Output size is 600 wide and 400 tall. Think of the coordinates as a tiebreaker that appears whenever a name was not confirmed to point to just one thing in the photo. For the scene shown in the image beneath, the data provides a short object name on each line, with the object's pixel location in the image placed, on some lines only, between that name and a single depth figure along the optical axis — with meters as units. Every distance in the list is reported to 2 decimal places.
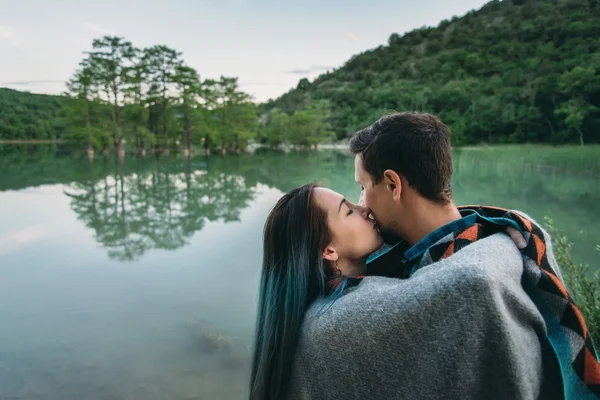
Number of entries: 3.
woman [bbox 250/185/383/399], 1.06
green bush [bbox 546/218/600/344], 2.55
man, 0.80
